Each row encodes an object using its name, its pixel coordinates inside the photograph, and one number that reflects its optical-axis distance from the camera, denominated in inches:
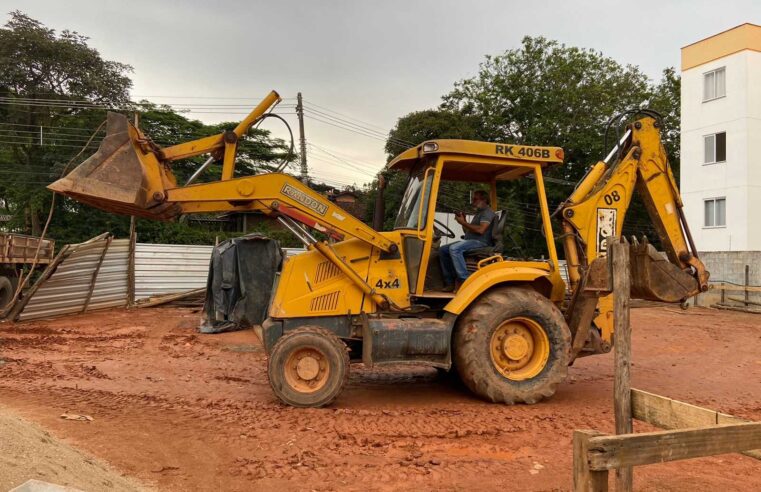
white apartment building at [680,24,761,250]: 853.8
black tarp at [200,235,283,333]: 546.6
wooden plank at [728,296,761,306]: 802.2
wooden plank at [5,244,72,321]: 567.8
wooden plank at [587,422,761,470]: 106.4
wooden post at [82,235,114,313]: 637.3
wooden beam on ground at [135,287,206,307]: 688.4
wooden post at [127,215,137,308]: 676.1
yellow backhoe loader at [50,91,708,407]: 252.2
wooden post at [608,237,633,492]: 143.2
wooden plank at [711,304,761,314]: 800.9
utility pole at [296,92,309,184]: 1046.9
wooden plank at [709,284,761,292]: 811.4
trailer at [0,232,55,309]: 610.2
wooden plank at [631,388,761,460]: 128.7
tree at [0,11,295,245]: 1056.2
